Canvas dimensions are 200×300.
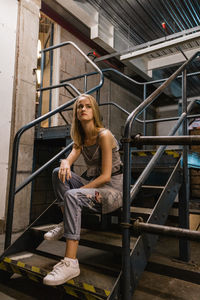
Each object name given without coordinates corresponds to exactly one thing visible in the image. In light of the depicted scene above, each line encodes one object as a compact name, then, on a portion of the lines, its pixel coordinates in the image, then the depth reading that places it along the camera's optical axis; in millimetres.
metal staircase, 1310
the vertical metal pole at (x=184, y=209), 2281
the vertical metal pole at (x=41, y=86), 3896
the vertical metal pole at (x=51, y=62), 4953
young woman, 1417
